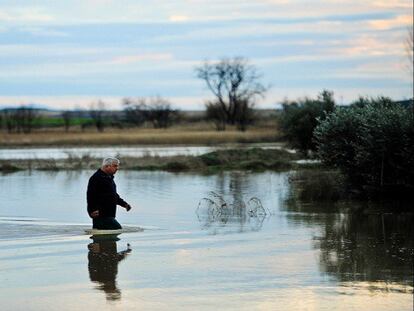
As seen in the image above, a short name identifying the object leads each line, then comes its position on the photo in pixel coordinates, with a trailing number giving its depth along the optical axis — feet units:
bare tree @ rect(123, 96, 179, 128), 414.39
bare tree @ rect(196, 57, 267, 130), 390.21
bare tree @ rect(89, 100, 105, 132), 381.17
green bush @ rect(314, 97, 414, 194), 80.53
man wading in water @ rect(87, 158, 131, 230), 57.31
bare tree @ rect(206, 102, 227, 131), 392.22
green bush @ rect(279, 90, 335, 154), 153.48
